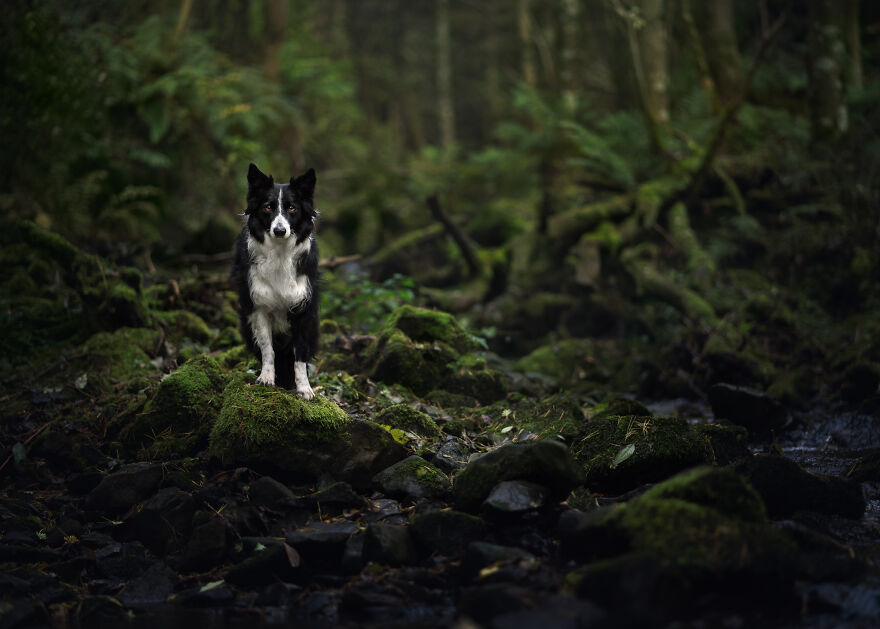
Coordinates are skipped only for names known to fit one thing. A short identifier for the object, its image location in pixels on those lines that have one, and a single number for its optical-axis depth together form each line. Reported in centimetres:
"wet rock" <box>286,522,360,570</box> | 535
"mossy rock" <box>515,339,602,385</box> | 1126
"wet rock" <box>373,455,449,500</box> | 613
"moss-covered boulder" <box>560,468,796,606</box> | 445
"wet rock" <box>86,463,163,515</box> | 619
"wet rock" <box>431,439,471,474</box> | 661
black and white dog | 614
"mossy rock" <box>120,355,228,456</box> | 705
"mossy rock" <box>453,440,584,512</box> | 552
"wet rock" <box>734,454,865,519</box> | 575
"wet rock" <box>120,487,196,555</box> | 571
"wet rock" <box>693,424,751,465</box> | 687
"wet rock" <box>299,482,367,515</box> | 596
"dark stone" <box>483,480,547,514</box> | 532
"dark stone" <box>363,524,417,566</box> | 521
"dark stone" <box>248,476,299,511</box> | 591
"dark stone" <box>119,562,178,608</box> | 511
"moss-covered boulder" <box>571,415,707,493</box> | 609
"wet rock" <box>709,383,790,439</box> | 860
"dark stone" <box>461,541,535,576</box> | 502
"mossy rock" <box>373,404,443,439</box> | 723
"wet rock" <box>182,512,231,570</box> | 537
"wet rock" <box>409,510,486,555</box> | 539
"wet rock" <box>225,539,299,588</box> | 520
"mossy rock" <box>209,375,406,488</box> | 623
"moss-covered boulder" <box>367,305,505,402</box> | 884
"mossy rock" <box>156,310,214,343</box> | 1009
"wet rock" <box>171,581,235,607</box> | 499
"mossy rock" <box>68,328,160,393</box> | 858
